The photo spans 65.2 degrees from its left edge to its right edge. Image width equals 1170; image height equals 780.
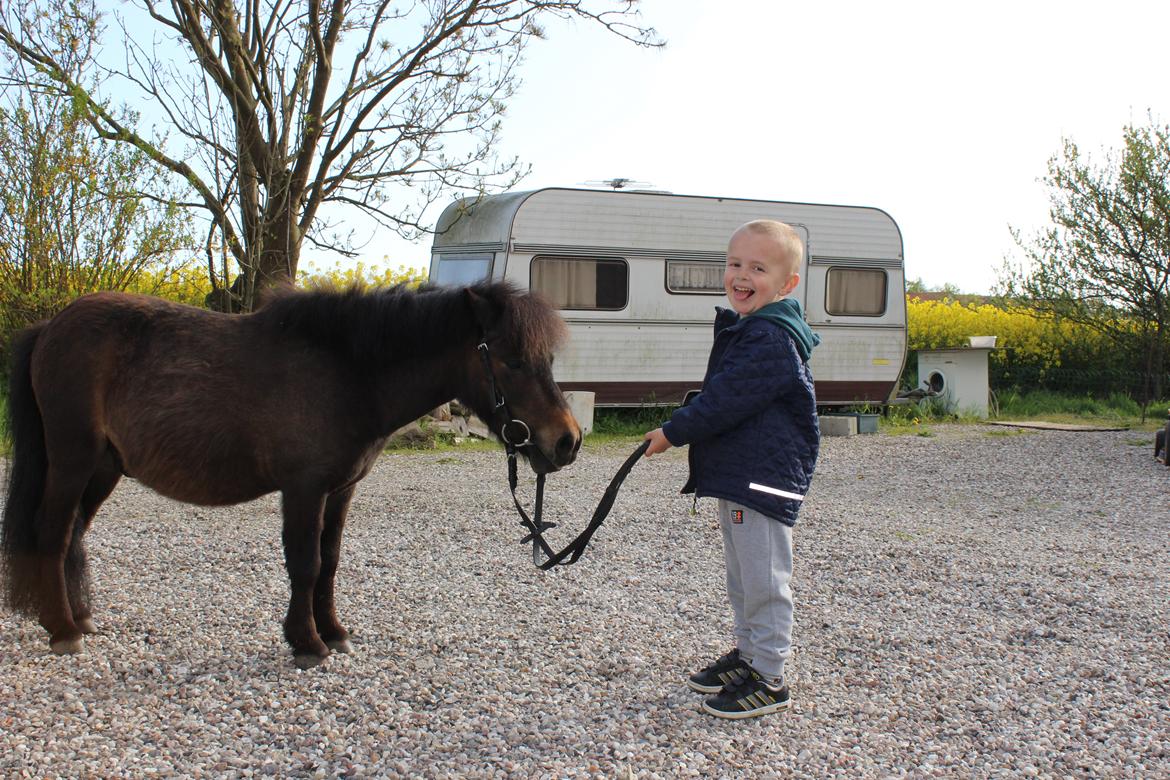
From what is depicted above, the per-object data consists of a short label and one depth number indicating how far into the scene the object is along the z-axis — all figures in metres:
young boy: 3.08
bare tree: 8.82
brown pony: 3.59
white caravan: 11.85
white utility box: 15.02
